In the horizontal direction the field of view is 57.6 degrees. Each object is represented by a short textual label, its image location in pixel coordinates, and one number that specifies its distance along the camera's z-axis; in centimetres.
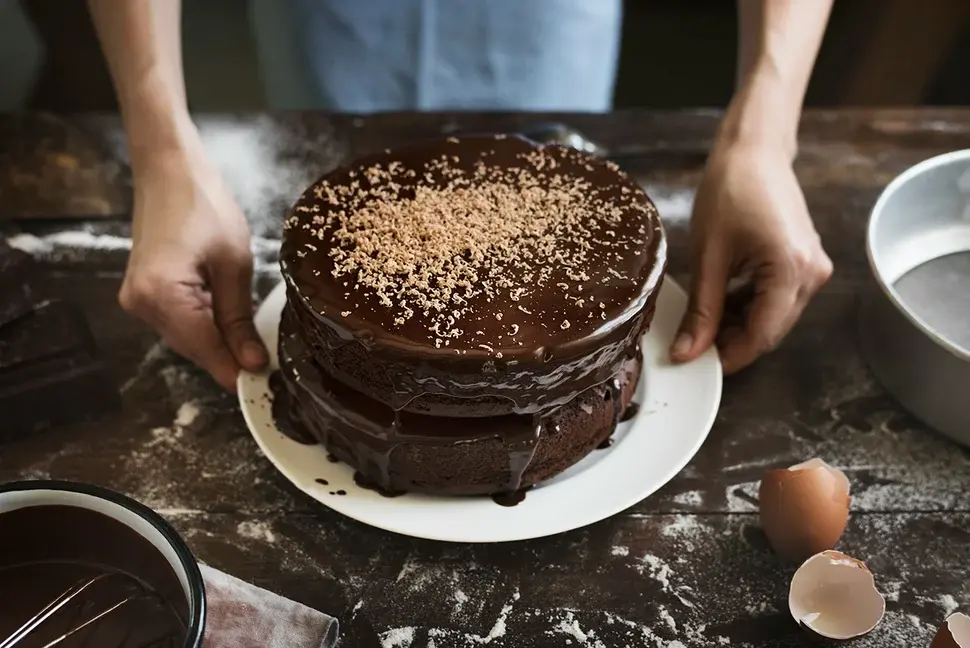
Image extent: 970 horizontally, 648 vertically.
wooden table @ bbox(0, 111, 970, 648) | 102
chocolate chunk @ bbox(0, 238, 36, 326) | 118
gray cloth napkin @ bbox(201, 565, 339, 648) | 95
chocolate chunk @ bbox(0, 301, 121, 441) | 117
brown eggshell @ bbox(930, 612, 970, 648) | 91
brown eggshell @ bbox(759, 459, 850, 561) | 103
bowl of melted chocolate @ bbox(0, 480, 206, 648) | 80
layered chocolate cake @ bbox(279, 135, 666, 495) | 99
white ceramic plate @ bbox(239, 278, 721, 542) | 106
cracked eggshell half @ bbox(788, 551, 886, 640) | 98
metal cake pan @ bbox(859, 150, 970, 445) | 117
